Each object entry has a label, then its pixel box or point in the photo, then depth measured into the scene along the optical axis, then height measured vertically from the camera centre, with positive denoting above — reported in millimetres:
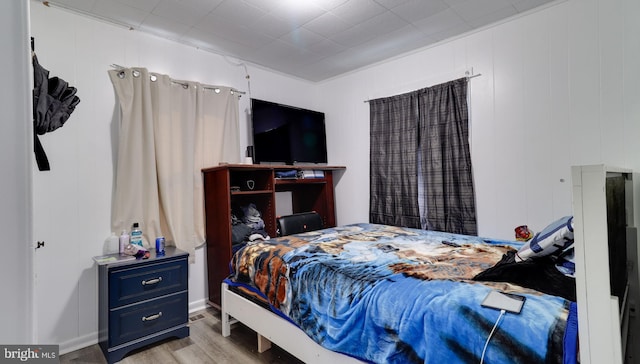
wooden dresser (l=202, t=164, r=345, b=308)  2674 -140
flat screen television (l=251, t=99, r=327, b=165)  3242 +597
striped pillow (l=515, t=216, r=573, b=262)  1249 -284
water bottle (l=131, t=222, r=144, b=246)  2440 -405
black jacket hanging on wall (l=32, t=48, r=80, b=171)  1522 +489
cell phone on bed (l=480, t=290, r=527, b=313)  1051 -452
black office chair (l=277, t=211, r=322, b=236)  3113 -434
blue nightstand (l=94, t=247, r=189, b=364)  2059 -844
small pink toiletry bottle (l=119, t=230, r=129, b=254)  2369 -430
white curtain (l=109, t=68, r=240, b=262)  2467 +330
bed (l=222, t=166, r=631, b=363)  963 -520
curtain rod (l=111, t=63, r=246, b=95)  2480 +1013
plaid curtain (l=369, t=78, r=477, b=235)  2805 +215
